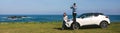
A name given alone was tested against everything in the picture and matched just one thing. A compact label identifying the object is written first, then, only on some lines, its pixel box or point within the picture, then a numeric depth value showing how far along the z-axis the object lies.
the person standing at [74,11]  8.98
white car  9.29
